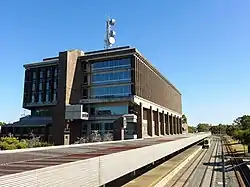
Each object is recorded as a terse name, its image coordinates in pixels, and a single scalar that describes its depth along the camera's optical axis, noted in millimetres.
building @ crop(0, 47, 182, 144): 59523
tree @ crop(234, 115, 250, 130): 70580
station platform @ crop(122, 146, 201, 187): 18728
